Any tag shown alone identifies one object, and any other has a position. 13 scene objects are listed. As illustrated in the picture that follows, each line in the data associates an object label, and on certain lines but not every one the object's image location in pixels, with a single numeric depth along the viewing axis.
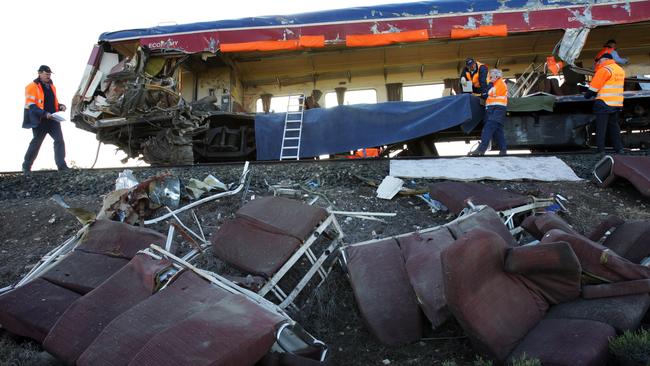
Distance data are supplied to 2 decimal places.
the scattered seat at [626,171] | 5.62
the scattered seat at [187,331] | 2.21
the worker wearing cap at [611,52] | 8.28
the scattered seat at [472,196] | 4.77
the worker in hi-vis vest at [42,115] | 8.28
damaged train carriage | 9.34
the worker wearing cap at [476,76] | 9.39
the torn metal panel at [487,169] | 6.44
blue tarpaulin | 9.20
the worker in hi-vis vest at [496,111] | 8.42
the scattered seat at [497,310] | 2.58
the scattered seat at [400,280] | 3.10
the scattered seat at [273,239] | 3.52
